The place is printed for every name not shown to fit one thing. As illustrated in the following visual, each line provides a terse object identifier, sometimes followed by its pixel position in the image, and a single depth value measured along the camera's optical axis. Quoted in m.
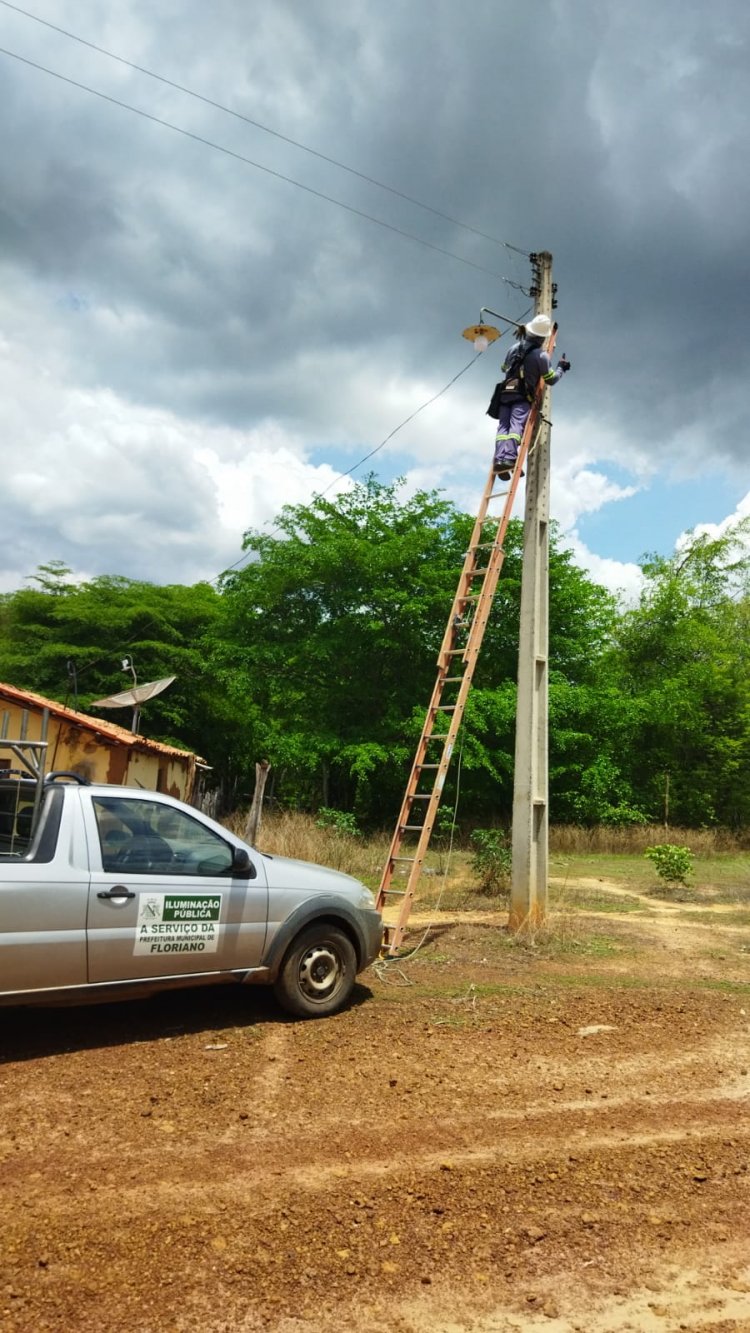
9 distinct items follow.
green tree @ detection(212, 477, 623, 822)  24.78
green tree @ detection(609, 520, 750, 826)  29.69
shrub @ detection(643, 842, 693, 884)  15.96
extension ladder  9.53
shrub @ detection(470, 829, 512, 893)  14.14
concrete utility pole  10.73
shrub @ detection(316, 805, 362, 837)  20.14
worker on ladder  11.02
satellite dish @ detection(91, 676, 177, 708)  17.94
